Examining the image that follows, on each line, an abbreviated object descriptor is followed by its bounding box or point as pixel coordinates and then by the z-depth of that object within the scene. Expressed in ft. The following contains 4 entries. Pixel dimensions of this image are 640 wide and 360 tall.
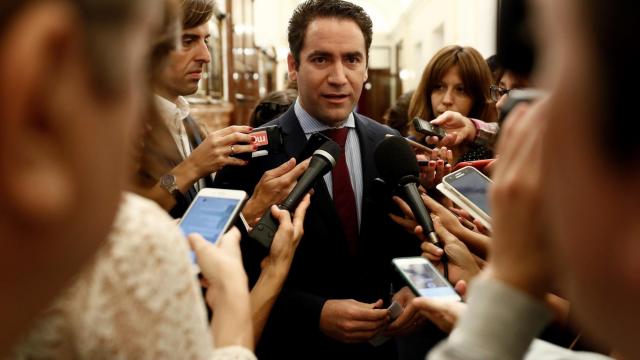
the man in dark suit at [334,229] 6.06
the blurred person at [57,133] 1.26
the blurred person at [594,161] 1.29
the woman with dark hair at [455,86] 10.14
